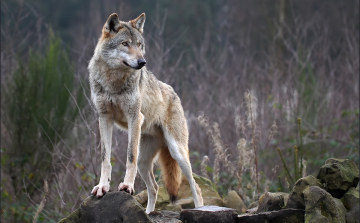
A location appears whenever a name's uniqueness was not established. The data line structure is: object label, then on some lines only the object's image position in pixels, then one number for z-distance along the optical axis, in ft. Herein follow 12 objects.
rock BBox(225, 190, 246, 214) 38.70
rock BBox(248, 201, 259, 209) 38.29
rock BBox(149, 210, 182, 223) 30.87
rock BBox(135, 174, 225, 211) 38.99
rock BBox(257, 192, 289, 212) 31.35
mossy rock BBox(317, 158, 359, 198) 31.48
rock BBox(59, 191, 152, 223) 27.04
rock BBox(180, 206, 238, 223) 29.43
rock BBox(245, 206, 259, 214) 33.68
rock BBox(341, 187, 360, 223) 30.55
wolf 29.86
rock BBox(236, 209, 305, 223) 30.01
